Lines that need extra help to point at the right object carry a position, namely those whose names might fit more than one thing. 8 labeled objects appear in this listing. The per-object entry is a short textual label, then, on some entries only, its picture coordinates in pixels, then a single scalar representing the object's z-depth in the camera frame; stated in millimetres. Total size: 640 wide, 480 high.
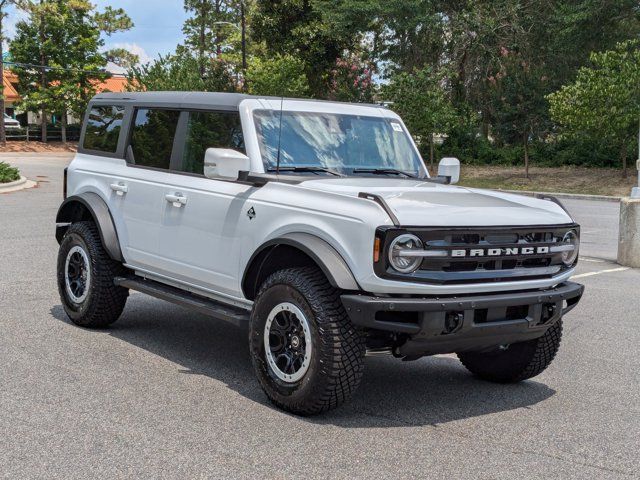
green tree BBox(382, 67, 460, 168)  40031
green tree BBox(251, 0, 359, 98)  52625
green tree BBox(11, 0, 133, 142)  64312
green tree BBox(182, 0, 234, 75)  72188
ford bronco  5094
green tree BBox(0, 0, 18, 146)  61094
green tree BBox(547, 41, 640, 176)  34125
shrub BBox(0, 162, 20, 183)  26203
